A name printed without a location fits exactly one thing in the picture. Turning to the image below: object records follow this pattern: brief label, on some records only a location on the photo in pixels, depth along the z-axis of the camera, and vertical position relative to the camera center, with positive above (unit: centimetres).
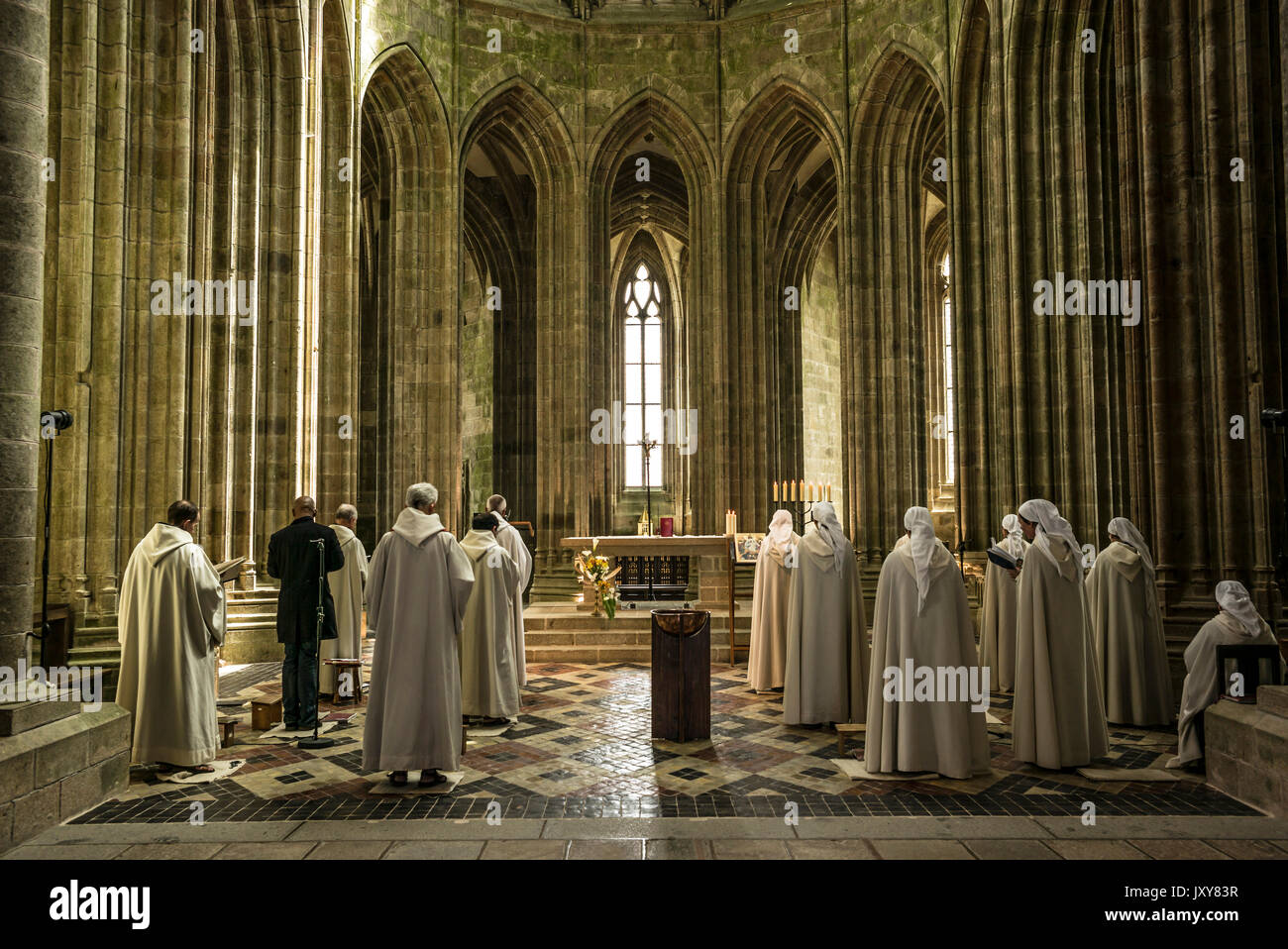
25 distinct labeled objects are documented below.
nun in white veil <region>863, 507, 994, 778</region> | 556 -95
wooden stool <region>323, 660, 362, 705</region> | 826 -135
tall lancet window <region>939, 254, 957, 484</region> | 2272 +294
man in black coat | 690 -58
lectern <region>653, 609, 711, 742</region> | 666 -114
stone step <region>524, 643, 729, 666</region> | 1080 -158
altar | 1170 -45
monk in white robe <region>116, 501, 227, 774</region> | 577 -77
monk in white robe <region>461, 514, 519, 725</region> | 736 -96
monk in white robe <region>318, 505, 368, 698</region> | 844 -70
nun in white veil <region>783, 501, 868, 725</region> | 727 -97
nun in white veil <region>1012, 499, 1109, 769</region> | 576 -91
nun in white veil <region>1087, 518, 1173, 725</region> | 715 -101
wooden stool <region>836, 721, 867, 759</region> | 642 -150
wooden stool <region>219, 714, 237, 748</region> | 656 -144
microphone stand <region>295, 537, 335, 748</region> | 660 -135
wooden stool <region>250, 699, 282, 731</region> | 705 -145
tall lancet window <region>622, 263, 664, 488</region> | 2403 +380
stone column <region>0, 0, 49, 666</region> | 479 +121
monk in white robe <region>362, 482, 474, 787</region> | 540 -74
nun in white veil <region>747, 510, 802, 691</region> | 876 -90
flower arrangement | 1101 -75
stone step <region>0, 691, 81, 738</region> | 462 -97
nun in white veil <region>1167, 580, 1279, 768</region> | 574 -86
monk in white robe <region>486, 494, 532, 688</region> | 841 -30
